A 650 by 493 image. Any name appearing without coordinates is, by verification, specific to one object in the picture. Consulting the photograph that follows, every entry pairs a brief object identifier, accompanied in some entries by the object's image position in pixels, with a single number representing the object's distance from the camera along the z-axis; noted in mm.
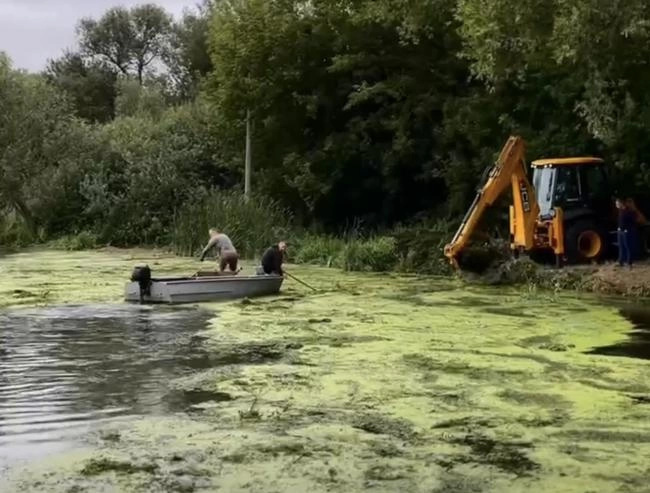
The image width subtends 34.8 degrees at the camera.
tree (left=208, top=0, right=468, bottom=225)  30031
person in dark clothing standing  20562
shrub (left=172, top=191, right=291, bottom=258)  28984
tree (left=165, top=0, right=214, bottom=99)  48500
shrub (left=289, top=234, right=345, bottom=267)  26953
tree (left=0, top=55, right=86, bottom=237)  36969
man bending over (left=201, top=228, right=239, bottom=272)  19656
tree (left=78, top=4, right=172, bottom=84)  66250
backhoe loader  21031
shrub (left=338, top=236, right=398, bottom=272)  25047
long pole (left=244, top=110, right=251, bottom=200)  32750
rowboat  17500
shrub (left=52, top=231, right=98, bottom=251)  34531
